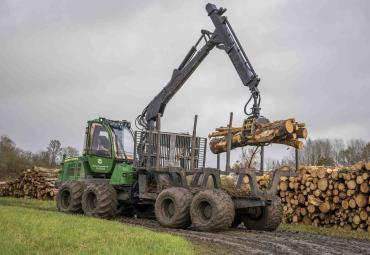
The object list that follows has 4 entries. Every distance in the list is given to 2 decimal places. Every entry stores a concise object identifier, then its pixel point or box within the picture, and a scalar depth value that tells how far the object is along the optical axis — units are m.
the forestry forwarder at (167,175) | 11.29
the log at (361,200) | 13.62
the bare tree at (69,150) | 70.12
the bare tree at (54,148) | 68.95
